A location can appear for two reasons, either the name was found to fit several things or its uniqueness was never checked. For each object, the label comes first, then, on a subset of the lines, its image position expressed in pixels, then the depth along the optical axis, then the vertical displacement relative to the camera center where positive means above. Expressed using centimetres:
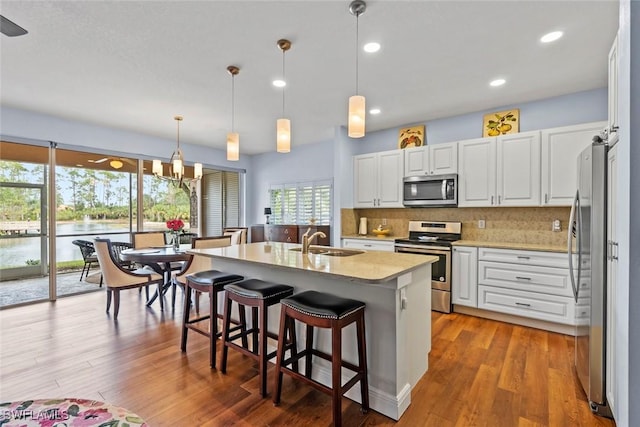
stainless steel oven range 372 -53
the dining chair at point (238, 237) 450 -41
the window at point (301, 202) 575 +17
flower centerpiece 404 -25
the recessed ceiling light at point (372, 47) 242 +135
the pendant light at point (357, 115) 214 +69
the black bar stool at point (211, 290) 247 -68
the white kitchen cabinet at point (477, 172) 370 +49
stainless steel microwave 397 +27
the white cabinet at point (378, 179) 446 +48
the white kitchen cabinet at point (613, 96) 166 +70
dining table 354 -56
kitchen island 184 -64
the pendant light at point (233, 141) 280 +70
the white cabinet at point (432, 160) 397 +71
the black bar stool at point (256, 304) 205 -68
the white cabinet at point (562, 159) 315 +56
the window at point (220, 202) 698 +20
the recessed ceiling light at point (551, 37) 227 +135
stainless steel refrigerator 181 -36
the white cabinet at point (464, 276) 357 -80
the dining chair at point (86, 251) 475 -66
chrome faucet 258 -28
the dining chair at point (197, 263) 368 -66
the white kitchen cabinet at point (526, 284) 307 -81
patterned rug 97 -69
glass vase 407 -39
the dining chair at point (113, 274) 349 -76
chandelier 408 +61
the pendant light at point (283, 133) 257 +67
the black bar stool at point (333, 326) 169 -69
